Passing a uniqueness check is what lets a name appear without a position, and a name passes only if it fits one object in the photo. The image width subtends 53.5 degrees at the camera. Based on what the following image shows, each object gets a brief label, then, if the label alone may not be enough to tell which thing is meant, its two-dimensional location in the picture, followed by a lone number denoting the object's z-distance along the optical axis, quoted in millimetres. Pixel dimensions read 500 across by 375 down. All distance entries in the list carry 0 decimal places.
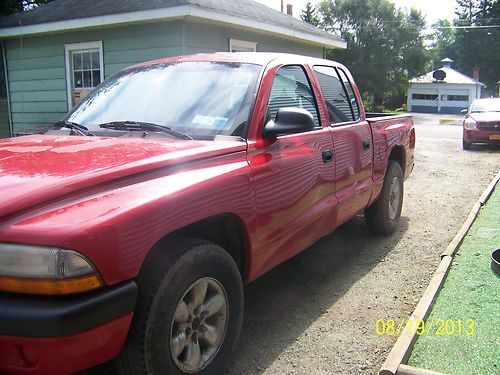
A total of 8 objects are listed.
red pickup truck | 1938
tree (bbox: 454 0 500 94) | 59375
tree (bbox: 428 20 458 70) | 71125
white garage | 47178
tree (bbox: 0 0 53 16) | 16078
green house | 8523
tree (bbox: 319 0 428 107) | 35094
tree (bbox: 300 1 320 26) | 39500
